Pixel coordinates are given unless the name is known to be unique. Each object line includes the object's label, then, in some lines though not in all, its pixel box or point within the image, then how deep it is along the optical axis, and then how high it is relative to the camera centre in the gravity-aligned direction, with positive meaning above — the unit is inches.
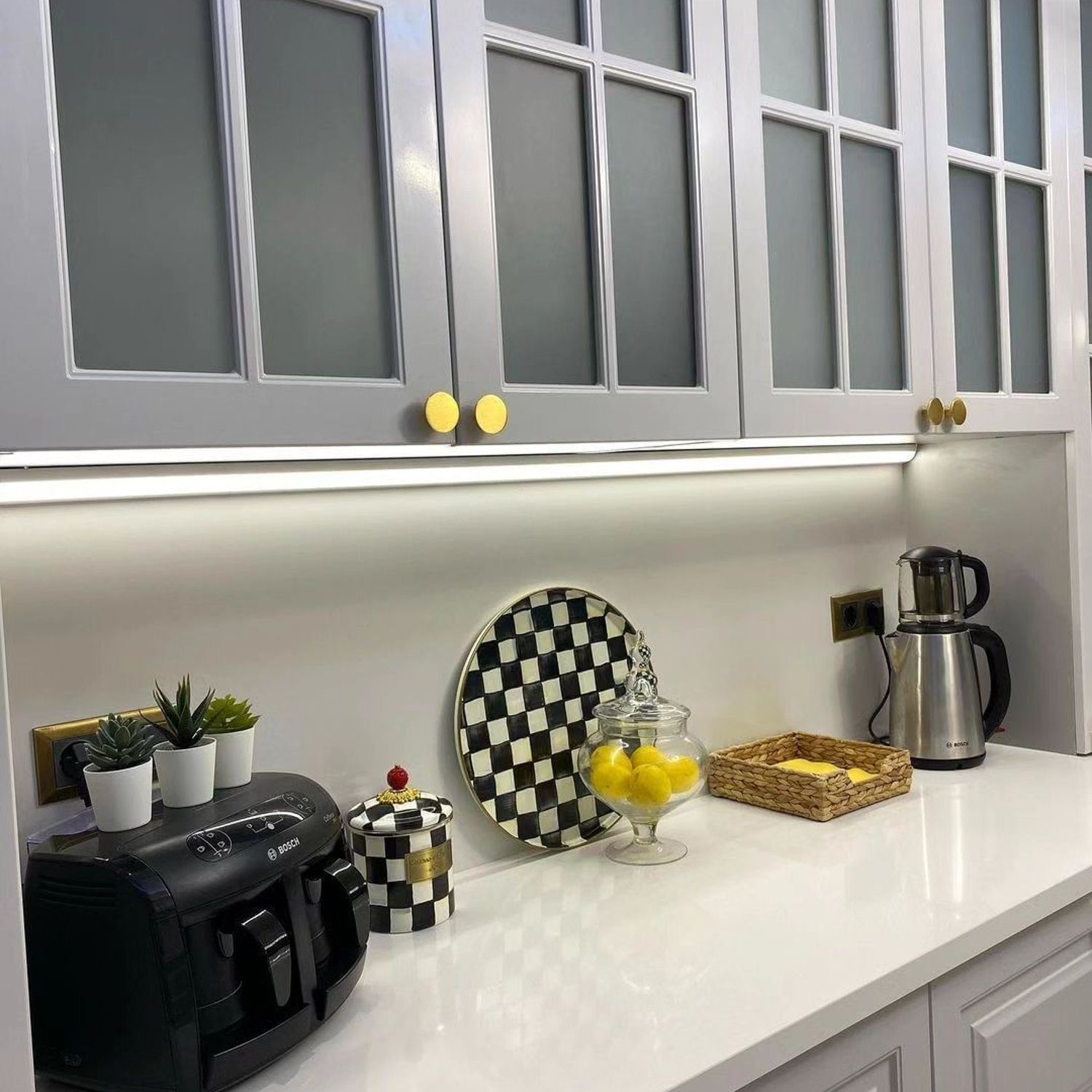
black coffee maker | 35.7 -15.1
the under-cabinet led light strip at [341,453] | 38.3 +2.5
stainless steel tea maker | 73.1 -13.4
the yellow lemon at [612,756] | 57.8 -14.3
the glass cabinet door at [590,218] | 44.5 +12.9
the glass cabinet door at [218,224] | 33.6 +10.5
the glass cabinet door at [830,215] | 55.4 +15.1
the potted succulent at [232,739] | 44.3 -9.3
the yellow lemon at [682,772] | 57.3 -15.3
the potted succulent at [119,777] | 38.8 -9.4
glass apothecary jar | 57.2 -14.6
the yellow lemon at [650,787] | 56.7 -15.8
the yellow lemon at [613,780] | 57.5 -15.5
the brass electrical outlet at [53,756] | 45.3 -9.8
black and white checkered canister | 50.6 -17.0
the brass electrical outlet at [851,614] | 80.1 -10.1
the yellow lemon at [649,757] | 57.2 -14.3
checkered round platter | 59.8 -12.2
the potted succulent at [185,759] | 41.3 -9.4
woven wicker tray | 63.6 -18.6
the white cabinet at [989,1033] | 44.4 -25.5
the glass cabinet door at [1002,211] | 65.2 +17.2
